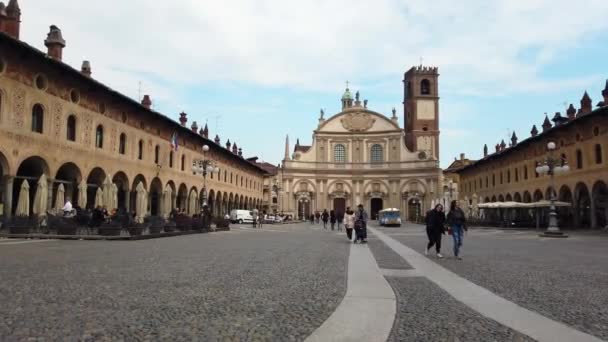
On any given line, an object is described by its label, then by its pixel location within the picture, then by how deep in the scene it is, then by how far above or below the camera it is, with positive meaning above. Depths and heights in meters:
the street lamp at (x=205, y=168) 28.41 +2.42
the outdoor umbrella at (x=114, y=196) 23.70 +0.59
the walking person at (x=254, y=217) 37.88 -0.69
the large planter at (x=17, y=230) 17.81 -0.80
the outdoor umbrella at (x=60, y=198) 20.77 +0.43
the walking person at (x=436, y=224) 13.48 -0.45
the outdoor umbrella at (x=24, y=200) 19.52 +0.31
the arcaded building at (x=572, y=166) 31.44 +3.27
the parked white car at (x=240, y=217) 49.44 -0.90
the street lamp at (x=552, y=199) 23.69 +0.45
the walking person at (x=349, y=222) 20.02 -0.57
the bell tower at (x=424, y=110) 77.62 +15.64
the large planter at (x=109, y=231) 18.56 -0.87
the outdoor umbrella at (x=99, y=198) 22.88 +0.48
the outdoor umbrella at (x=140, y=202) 25.92 +0.33
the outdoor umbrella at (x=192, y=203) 41.62 +0.44
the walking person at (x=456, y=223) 12.98 -0.41
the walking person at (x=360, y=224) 18.86 -0.61
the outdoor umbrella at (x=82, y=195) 23.50 +0.64
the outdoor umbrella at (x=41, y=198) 19.61 +0.42
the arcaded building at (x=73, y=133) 20.41 +4.04
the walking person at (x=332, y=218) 34.75 -0.71
